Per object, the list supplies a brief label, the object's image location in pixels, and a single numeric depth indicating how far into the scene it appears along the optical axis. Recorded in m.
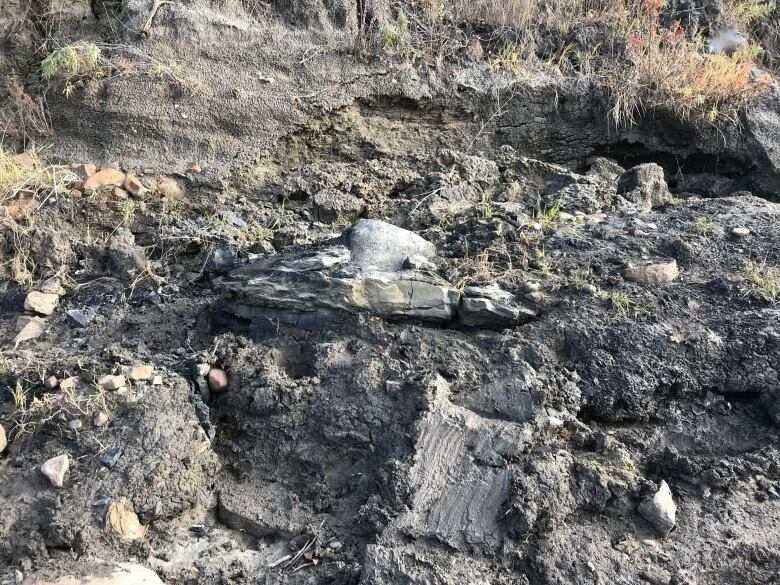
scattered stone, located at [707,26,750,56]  4.83
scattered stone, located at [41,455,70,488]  2.23
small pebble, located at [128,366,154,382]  2.52
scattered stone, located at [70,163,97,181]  3.58
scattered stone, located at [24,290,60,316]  3.00
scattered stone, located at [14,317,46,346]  2.87
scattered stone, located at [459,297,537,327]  2.70
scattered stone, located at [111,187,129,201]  3.52
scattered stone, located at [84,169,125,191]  3.52
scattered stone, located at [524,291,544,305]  2.76
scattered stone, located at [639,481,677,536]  2.20
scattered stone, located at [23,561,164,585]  2.00
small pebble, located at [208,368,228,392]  2.60
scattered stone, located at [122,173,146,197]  3.57
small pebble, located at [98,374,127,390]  2.46
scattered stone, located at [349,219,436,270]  2.87
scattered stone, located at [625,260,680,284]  2.85
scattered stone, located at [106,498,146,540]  2.18
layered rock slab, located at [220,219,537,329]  2.71
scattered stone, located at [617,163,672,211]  3.64
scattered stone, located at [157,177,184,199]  3.62
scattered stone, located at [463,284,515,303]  2.75
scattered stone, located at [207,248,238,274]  3.11
